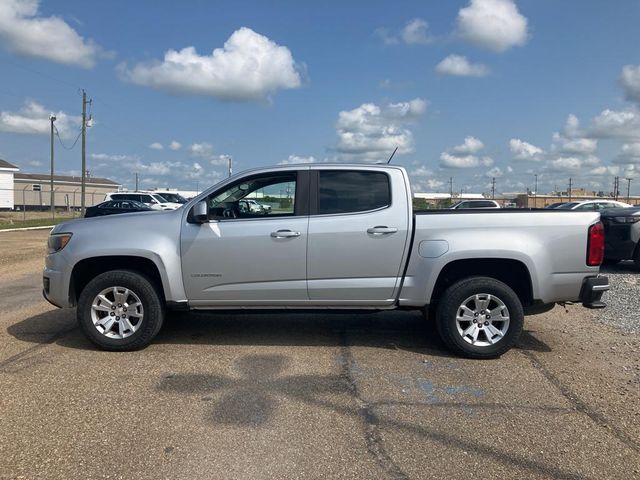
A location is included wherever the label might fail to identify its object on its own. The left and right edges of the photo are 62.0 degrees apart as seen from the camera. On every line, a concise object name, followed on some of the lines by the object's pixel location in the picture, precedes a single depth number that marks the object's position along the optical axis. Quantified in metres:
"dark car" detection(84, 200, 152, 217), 22.77
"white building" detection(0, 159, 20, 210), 48.34
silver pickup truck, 5.21
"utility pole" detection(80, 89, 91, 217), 39.03
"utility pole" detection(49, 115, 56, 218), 35.94
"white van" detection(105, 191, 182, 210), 29.33
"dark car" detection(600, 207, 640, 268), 10.22
